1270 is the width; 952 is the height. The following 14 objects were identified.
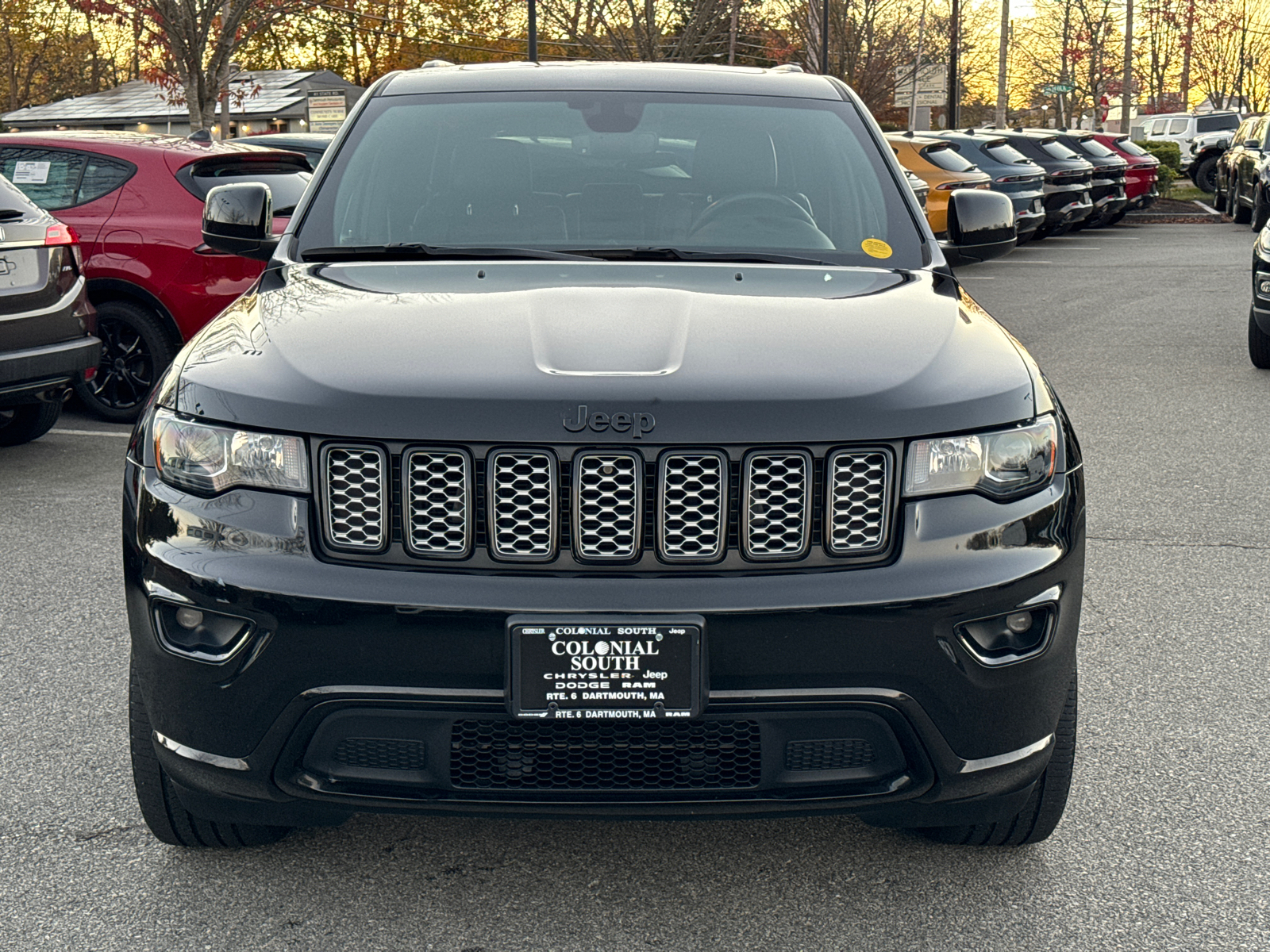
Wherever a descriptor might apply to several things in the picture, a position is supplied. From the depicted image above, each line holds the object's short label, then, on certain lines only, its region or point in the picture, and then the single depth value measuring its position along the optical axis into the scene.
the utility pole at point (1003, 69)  45.75
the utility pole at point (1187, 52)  43.34
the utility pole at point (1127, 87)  43.25
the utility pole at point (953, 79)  37.06
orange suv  16.95
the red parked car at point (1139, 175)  25.84
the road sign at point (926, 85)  38.25
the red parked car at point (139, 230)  8.27
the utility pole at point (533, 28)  27.97
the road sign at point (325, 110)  29.03
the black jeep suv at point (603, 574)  2.57
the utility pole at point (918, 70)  40.23
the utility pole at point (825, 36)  37.88
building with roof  52.09
